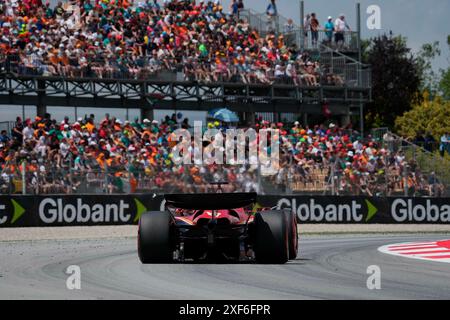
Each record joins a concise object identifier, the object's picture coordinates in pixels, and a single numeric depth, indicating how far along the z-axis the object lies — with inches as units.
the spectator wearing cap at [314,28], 1616.6
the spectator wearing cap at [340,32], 1651.1
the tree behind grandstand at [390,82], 2065.7
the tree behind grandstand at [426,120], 1929.1
